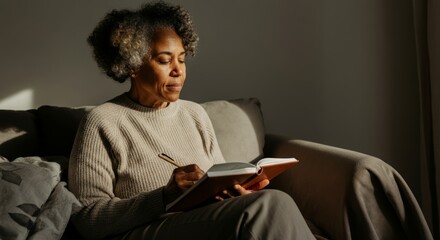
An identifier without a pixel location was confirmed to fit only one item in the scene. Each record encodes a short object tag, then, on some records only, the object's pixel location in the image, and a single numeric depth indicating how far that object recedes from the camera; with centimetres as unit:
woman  114
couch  132
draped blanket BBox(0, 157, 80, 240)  122
